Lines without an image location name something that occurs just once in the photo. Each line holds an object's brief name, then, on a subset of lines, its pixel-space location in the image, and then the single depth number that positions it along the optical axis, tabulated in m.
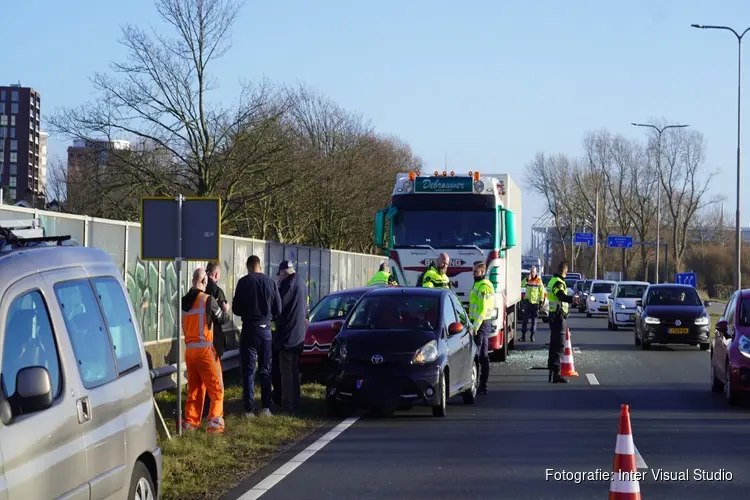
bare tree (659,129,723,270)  90.88
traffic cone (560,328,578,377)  20.84
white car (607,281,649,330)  38.97
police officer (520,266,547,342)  31.94
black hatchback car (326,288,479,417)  14.33
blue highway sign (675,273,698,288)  51.22
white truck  22.64
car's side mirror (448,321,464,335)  15.30
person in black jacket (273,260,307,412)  15.02
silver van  4.98
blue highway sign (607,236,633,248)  89.88
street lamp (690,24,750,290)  39.38
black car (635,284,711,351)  28.08
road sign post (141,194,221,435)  12.88
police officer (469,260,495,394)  17.62
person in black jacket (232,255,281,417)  14.13
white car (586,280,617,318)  51.38
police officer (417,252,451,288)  19.34
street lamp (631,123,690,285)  59.32
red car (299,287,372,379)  17.78
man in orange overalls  12.70
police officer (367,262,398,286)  22.39
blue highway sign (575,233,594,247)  95.00
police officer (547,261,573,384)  19.06
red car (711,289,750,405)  15.87
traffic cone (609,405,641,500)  7.45
